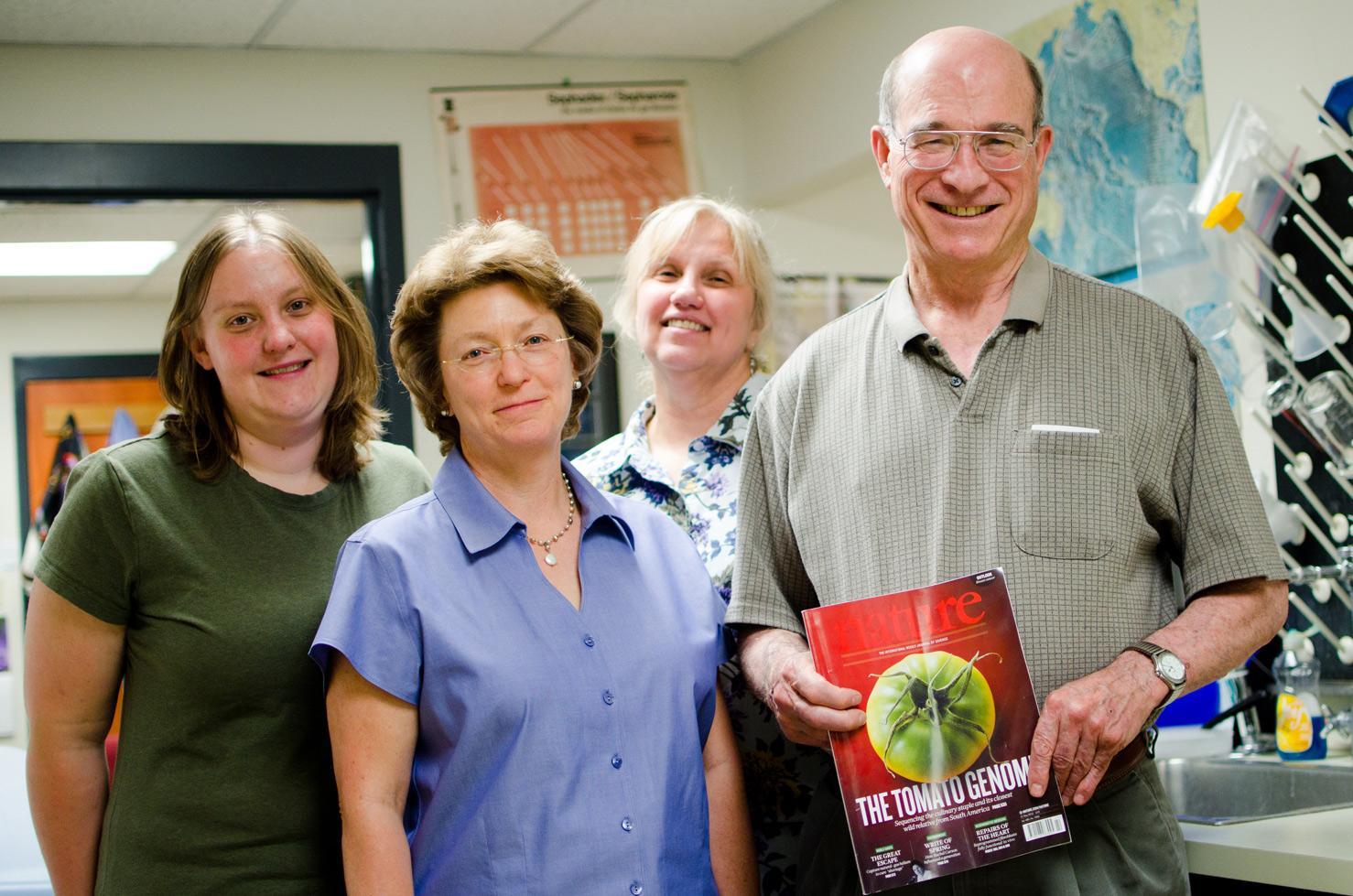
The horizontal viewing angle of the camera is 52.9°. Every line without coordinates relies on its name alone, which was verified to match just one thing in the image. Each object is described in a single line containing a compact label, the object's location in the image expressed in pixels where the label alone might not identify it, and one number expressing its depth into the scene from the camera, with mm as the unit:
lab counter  1566
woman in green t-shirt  1627
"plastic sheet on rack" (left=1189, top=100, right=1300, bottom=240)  2404
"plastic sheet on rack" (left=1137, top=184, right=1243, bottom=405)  2520
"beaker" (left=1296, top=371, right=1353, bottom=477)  2305
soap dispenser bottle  2234
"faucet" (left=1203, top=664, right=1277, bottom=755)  2342
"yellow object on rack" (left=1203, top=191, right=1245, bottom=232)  2367
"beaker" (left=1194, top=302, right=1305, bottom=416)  2402
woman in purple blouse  1440
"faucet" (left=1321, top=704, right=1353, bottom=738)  2303
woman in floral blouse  2152
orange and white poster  3918
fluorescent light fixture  5664
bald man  1445
